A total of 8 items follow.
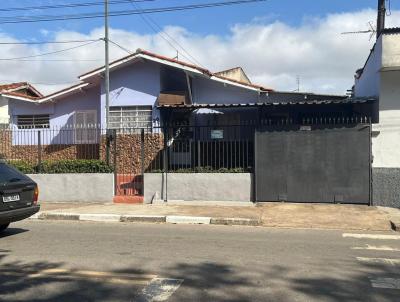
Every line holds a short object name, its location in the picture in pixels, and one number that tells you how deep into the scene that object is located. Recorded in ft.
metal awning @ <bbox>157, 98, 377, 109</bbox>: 46.47
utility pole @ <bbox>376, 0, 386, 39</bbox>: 63.10
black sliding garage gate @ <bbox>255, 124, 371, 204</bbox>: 45.93
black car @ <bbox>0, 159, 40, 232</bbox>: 31.48
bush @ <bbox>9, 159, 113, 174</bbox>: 53.26
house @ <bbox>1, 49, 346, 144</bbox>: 61.11
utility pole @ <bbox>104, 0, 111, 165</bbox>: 55.52
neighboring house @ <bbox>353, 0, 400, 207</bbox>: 44.93
